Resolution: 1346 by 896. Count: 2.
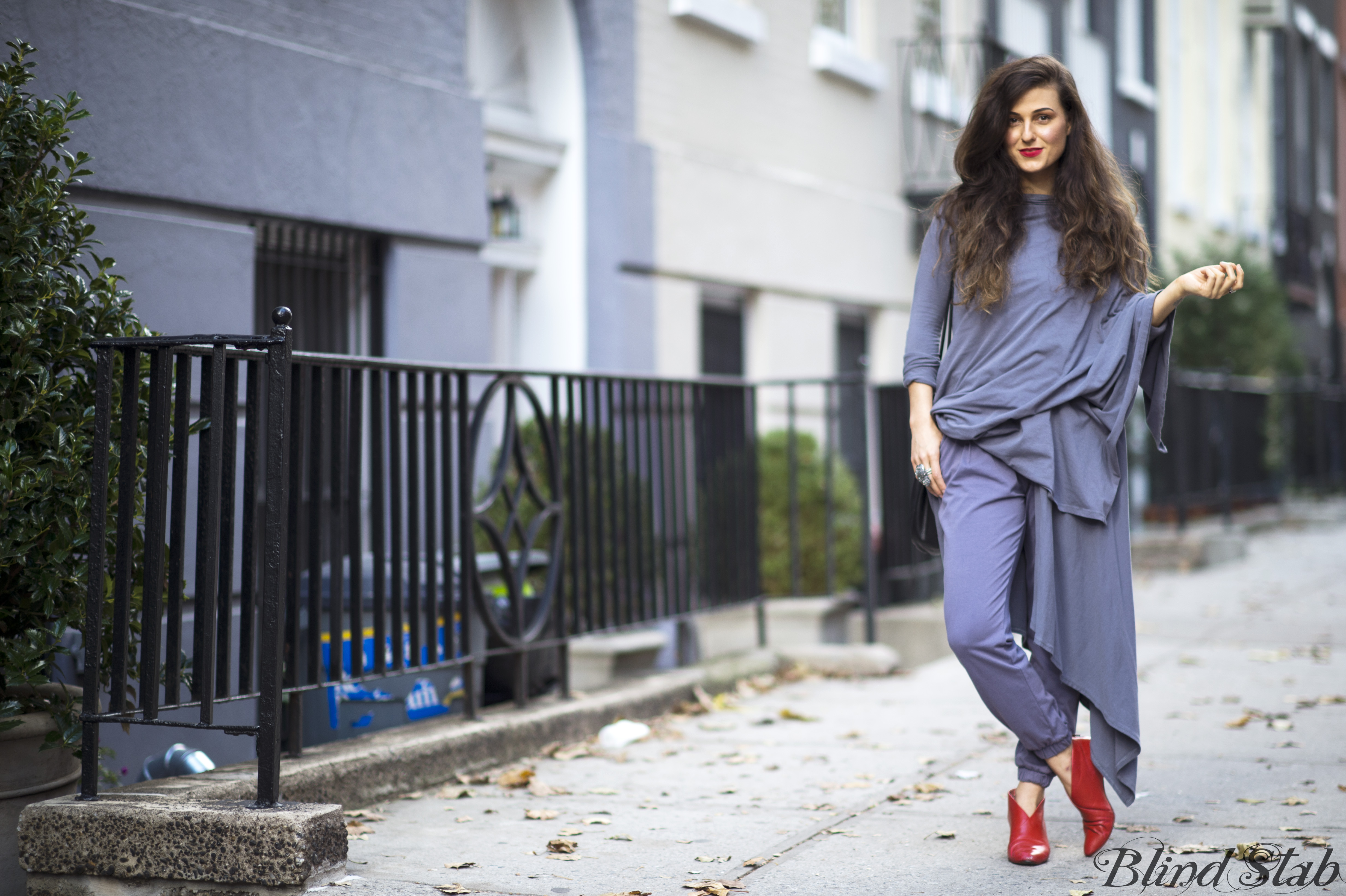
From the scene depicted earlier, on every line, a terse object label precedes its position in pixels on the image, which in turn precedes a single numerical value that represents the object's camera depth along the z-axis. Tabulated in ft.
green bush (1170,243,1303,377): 54.08
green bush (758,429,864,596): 26.23
